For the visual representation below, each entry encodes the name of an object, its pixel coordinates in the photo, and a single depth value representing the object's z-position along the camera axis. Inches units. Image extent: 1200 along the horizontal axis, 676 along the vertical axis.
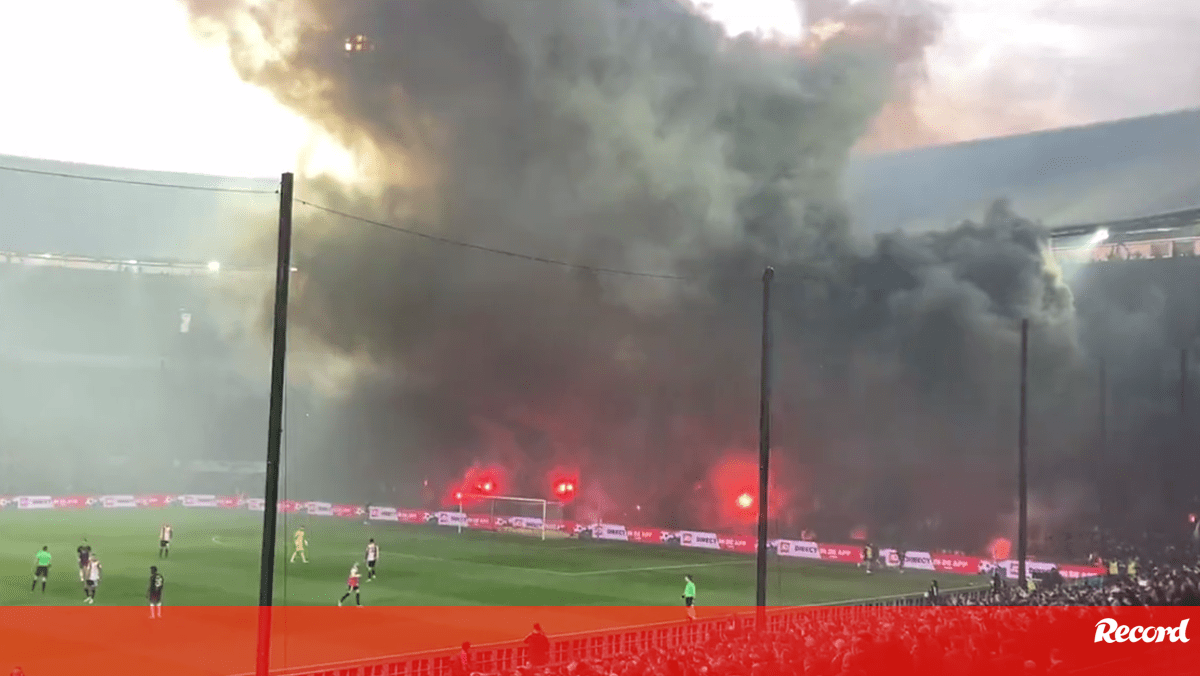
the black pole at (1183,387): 1950.1
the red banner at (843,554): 1889.8
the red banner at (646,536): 2149.4
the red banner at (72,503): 2561.5
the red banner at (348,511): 2593.5
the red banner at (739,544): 2059.2
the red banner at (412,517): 2490.2
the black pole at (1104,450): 2004.2
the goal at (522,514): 2277.3
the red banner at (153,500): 2704.2
